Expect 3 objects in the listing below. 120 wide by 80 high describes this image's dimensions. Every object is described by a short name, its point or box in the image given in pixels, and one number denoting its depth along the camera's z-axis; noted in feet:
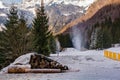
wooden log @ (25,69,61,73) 71.55
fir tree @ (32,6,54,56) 158.40
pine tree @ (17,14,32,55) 125.80
